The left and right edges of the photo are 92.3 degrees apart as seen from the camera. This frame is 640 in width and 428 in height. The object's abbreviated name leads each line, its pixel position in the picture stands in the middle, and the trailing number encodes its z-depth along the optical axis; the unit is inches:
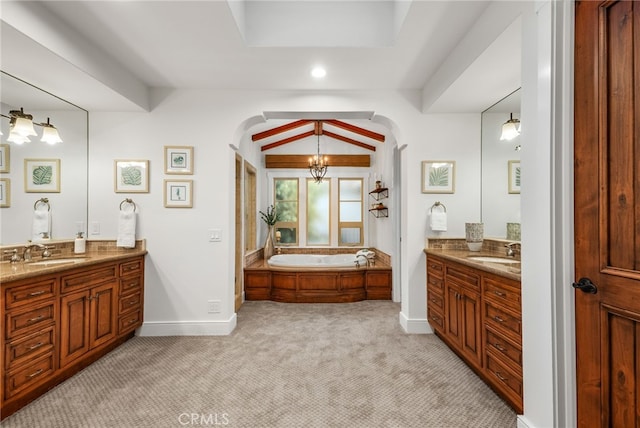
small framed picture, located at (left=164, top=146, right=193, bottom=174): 127.2
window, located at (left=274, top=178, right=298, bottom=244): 248.5
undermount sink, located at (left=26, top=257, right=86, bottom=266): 91.9
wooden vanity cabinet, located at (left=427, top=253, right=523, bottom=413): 73.8
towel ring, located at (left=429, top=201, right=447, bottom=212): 130.7
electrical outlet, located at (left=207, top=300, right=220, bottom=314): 127.7
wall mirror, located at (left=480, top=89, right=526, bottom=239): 112.1
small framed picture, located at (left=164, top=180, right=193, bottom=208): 127.1
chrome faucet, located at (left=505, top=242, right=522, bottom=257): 104.9
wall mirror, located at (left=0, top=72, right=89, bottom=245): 95.1
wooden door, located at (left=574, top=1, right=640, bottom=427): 46.4
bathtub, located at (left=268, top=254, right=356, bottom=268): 219.1
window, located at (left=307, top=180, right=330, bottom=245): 249.4
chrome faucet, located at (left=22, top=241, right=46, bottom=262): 98.0
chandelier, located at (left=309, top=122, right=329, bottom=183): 204.7
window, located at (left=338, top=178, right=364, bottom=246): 248.4
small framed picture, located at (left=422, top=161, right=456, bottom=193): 130.6
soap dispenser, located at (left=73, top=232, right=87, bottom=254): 117.0
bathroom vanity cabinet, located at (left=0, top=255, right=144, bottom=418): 73.2
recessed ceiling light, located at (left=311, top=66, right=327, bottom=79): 110.6
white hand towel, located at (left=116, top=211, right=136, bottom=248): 122.6
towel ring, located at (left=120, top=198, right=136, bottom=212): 125.4
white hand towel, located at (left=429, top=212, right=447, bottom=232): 127.6
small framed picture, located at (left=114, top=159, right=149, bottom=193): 126.5
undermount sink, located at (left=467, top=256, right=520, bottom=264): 99.6
